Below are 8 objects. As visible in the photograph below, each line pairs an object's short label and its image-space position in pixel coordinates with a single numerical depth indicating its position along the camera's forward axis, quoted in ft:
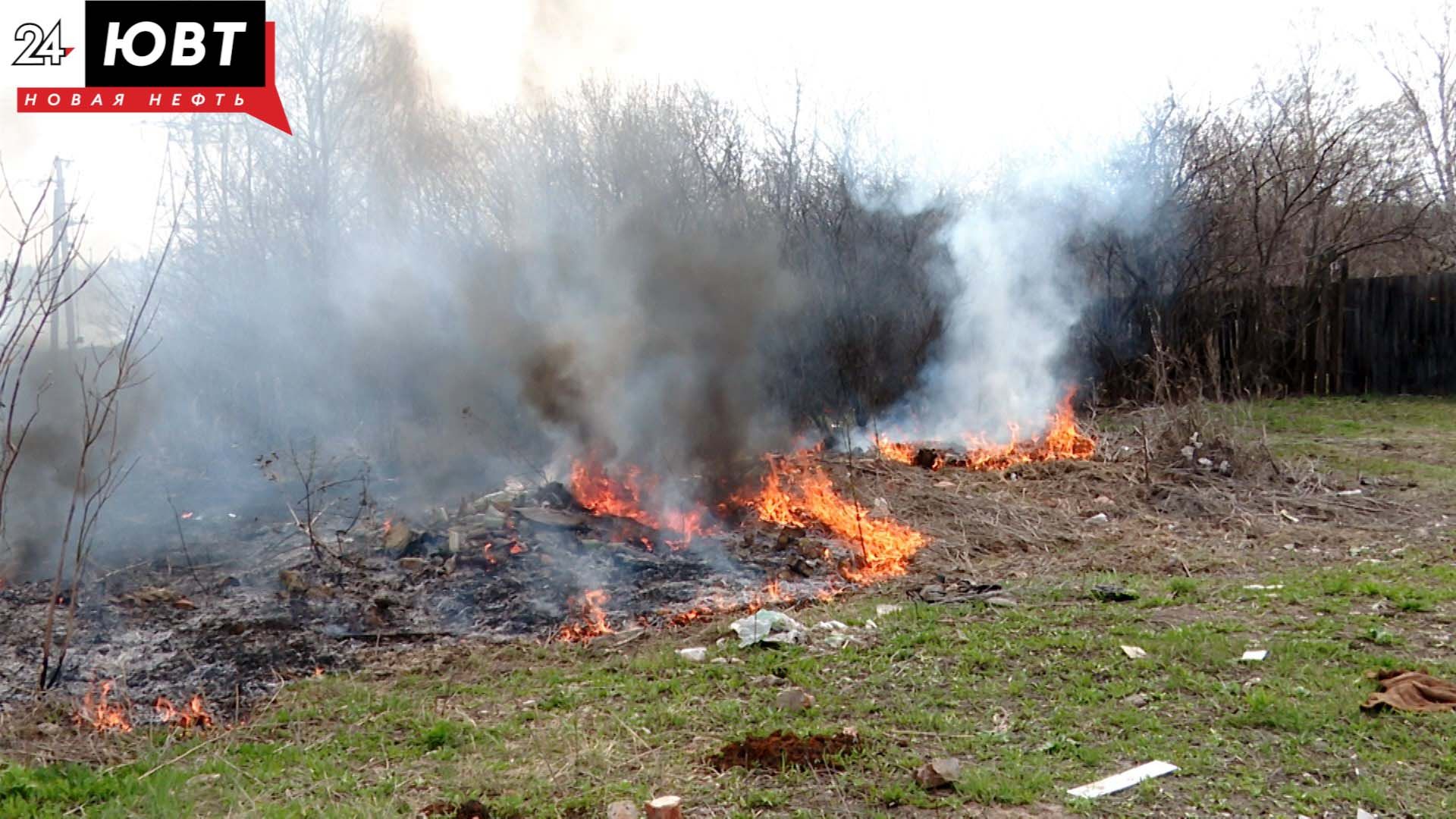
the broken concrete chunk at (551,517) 26.55
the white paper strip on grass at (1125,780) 11.81
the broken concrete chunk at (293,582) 22.56
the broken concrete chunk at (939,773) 11.94
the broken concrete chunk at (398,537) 25.43
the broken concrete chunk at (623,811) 10.88
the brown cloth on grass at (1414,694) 13.67
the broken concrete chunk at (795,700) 14.85
